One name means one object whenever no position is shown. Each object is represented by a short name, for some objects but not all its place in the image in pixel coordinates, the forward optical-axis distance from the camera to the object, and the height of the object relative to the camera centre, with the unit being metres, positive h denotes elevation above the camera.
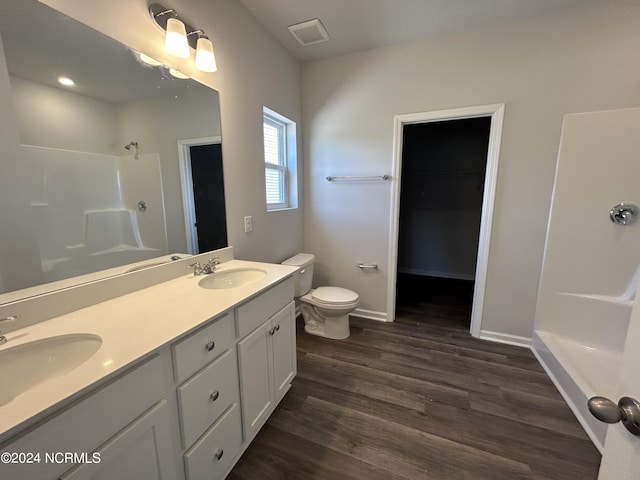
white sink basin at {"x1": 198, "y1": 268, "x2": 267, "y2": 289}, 1.58 -0.49
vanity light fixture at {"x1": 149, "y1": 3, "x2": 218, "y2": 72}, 1.29 +0.81
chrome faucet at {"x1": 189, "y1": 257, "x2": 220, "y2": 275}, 1.55 -0.41
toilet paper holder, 2.68 -0.68
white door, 0.46 -0.43
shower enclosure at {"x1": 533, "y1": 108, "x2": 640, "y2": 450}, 1.78 -0.35
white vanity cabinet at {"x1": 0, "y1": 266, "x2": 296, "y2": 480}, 0.61 -0.66
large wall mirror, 0.92 +0.19
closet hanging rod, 3.73 +0.36
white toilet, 2.29 -0.92
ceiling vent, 2.02 +1.32
